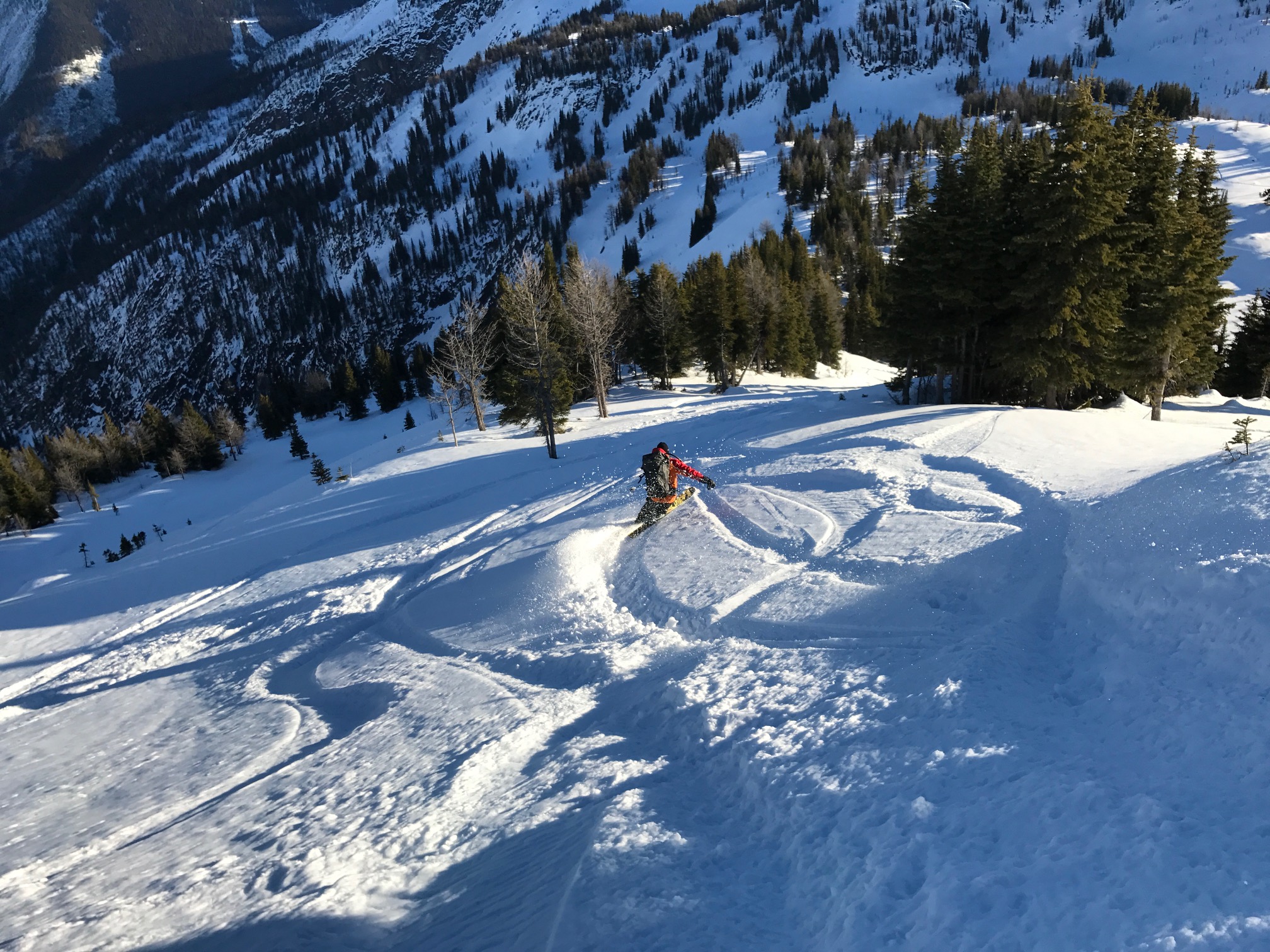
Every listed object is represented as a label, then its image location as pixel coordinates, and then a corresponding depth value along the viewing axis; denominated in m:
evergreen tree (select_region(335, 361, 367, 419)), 84.25
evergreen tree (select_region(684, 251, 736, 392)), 45.78
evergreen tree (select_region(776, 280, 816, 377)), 52.84
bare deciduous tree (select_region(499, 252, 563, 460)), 27.30
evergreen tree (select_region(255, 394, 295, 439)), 91.12
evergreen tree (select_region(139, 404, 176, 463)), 85.00
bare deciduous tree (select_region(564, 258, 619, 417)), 36.53
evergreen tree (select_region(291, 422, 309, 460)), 69.31
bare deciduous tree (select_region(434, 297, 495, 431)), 38.50
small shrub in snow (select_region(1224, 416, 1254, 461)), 10.93
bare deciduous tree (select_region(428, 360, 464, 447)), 41.28
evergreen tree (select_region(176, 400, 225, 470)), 77.94
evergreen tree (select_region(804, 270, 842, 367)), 64.06
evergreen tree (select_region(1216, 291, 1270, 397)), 33.06
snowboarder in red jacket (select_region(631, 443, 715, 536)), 16.22
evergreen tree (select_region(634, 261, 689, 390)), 47.88
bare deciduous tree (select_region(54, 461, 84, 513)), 81.12
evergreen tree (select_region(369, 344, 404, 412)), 84.44
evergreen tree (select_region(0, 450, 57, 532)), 67.75
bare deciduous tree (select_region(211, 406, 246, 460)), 82.38
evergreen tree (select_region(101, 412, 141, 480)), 89.62
